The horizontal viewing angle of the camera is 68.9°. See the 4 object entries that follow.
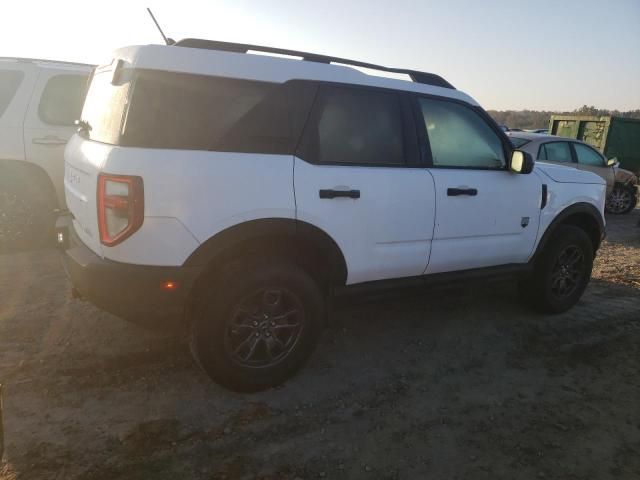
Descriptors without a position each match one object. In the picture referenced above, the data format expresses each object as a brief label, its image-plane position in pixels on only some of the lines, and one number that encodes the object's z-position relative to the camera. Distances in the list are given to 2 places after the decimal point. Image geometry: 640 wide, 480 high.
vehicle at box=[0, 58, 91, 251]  5.04
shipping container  14.80
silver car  8.60
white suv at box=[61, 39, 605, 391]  2.45
